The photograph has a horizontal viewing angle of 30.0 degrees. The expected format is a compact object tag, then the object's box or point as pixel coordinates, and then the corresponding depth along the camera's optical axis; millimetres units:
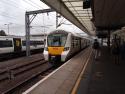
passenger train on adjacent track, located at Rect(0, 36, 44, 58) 25625
